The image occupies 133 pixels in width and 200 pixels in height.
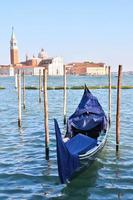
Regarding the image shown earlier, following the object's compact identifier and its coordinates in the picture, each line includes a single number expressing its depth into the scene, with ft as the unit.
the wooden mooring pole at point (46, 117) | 33.86
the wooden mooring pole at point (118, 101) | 35.91
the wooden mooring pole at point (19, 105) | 52.31
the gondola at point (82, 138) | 24.59
